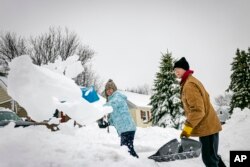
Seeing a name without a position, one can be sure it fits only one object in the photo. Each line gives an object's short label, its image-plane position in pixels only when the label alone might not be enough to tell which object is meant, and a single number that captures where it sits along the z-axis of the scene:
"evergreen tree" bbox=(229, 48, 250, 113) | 30.00
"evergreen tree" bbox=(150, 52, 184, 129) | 28.19
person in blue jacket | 5.86
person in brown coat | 4.15
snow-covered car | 10.28
